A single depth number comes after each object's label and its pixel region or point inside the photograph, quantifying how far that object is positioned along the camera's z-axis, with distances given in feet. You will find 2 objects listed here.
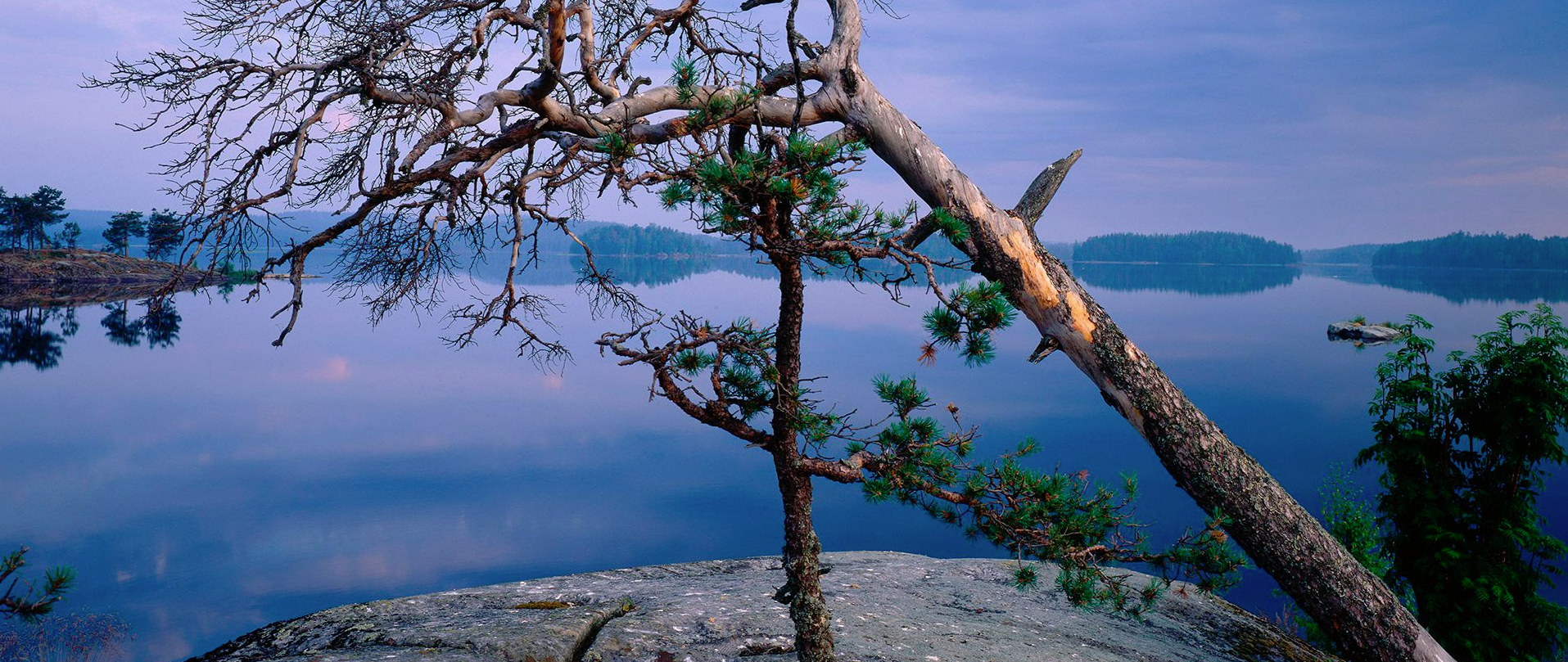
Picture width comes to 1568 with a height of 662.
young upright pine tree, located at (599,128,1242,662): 13.39
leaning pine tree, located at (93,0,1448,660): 17.08
